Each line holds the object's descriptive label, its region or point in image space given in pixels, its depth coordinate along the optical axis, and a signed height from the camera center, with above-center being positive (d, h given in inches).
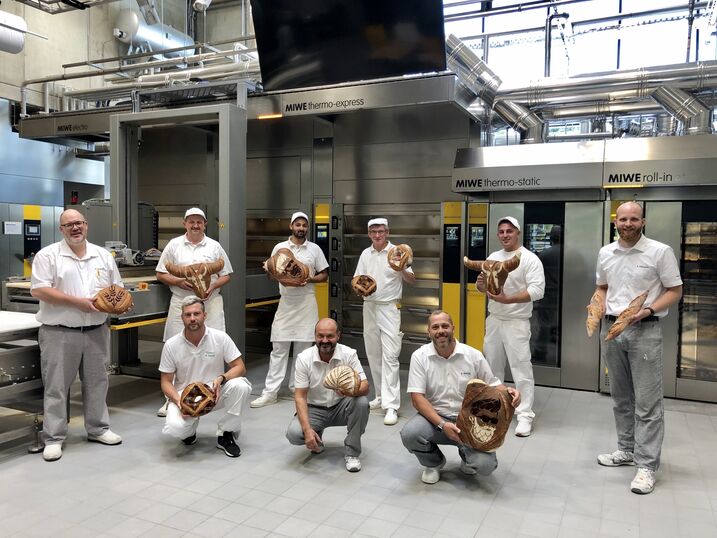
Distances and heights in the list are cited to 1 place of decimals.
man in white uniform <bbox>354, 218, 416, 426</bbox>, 190.1 -27.9
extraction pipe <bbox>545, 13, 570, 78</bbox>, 277.0 +99.2
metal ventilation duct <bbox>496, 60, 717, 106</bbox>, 194.1 +56.0
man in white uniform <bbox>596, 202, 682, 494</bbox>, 132.0 -21.6
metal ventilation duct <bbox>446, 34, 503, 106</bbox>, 210.7 +64.2
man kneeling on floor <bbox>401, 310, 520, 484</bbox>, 130.0 -36.9
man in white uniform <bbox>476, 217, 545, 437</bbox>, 173.5 -25.3
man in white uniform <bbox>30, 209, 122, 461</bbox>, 145.9 -23.9
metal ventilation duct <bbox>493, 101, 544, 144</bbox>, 226.2 +47.6
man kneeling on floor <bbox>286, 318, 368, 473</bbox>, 139.7 -42.3
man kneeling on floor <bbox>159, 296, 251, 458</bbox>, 146.9 -38.1
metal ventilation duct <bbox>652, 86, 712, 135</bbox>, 198.5 +46.2
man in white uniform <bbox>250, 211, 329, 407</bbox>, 205.8 -29.3
